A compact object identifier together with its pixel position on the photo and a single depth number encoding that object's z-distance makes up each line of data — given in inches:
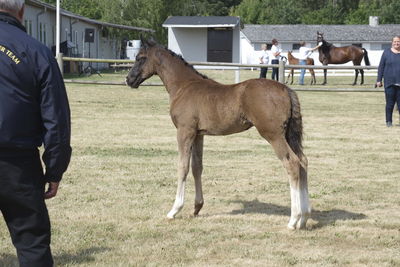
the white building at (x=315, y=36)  2418.8
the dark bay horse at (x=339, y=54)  1249.4
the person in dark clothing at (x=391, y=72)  557.9
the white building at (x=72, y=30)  1411.2
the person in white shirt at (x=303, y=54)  1167.6
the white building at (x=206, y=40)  1825.8
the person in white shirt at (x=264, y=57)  1178.6
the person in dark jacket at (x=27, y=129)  141.6
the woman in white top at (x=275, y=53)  1107.5
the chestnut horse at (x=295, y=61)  1239.2
